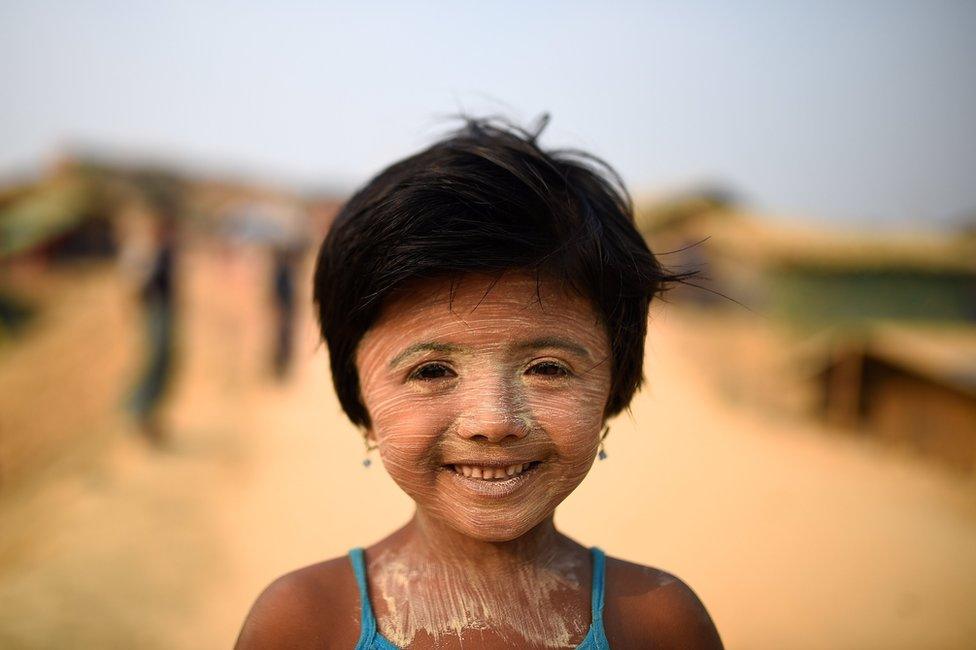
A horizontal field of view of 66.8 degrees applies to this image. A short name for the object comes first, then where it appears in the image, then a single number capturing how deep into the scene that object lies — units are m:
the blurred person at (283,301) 10.77
